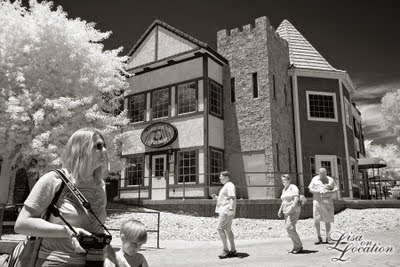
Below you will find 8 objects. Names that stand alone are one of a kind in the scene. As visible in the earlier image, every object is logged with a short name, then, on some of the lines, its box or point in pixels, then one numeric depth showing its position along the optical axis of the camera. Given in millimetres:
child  2914
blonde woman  2008
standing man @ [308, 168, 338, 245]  8773
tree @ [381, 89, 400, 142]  34438
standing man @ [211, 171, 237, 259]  7359
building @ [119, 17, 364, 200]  17609
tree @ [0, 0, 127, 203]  12195
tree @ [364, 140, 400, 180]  44562
